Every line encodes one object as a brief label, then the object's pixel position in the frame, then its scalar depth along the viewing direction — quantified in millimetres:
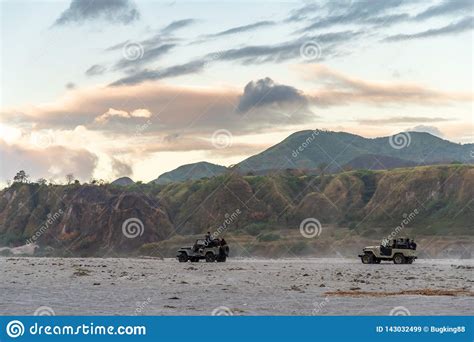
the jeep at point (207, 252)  67000
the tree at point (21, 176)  163500
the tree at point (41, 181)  162288
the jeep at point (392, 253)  65375
